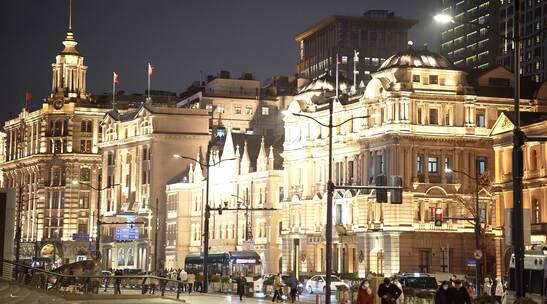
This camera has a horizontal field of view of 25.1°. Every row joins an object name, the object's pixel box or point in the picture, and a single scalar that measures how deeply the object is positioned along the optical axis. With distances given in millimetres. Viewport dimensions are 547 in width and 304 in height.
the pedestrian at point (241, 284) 76438
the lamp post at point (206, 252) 87875
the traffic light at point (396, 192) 60188
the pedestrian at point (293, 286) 72956
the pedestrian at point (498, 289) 65569
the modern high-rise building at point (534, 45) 190625
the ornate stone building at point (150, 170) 164250
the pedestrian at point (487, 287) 74750
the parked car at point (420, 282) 71188
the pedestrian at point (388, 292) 43531
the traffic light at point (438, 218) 81300
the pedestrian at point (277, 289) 74312
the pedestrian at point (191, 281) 87312
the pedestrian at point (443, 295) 41906
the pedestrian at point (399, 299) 44369
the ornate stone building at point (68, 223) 195625
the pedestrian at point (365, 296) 42750
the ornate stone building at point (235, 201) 134625
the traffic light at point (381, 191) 60688
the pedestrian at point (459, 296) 41531
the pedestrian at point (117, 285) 72931
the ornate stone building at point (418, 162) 110250
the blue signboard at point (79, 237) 164538
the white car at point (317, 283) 93000
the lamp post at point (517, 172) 36844
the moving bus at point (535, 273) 49406
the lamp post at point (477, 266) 77312
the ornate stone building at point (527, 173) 94812
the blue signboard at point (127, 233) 152250
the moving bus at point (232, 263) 113688
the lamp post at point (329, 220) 60219
